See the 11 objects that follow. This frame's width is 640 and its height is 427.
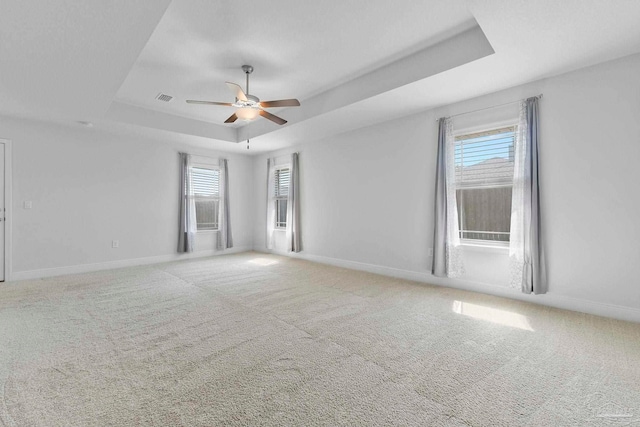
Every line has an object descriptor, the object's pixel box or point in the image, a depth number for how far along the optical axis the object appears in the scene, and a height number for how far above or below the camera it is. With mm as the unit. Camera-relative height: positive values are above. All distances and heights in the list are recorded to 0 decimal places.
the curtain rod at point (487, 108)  3531 +1391
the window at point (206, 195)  6691 +442
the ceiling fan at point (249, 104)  3469 +1368
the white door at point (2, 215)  4477 -24
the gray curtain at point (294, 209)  6395 +127
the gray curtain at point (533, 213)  3322 +33
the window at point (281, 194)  7000 +495
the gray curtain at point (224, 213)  7027 +35
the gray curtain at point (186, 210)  6312 +92
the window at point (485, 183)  3748 +437
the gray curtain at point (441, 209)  4105 +91
